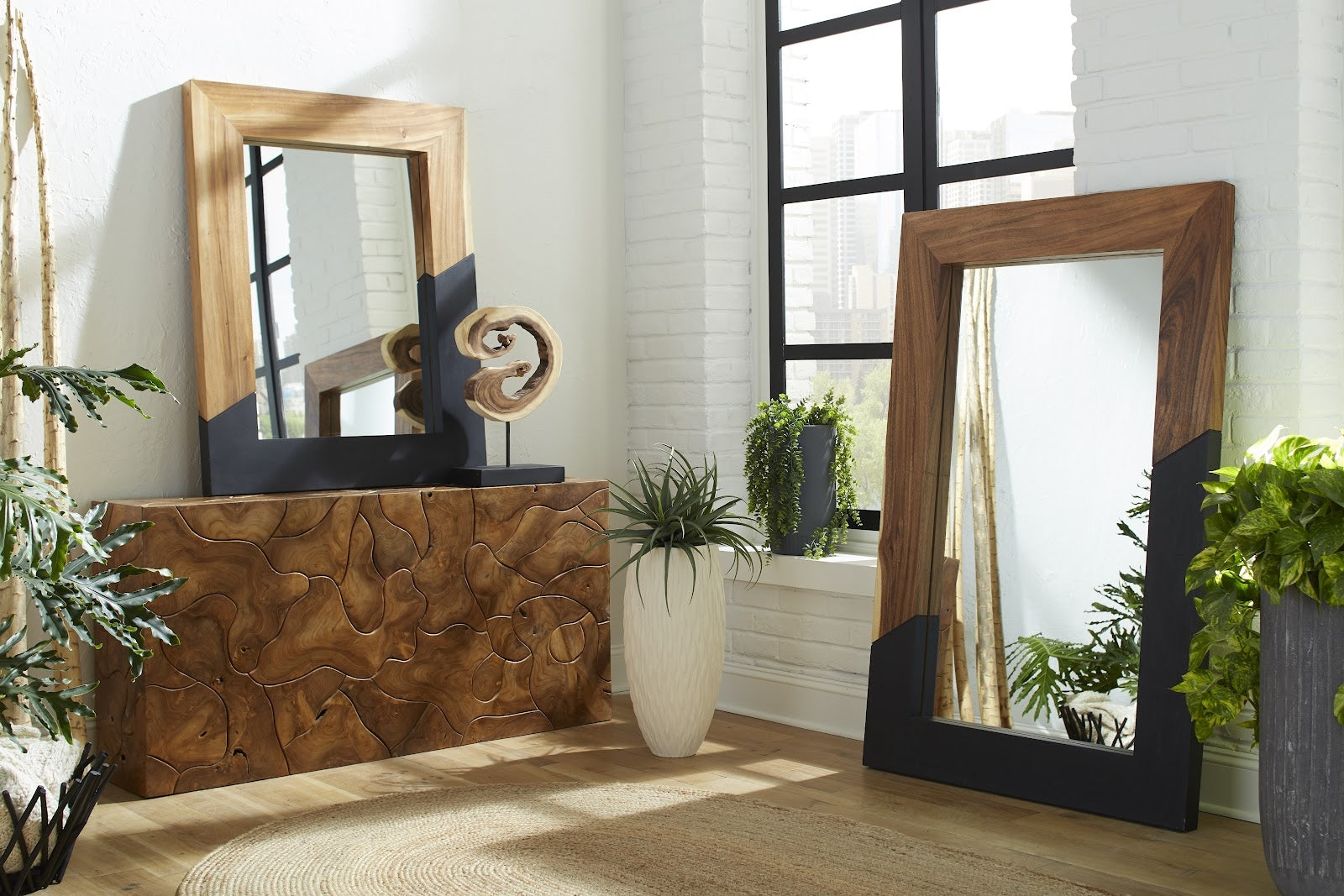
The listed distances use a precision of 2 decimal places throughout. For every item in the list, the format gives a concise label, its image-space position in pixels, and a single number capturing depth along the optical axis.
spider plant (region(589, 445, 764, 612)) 4.00
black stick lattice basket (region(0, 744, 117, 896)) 2.85
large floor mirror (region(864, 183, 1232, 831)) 3.37
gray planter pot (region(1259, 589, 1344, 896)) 2.72
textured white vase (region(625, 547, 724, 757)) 3.99
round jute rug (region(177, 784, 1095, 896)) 2.94
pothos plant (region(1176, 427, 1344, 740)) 2.70
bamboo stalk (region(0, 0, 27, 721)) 3.67
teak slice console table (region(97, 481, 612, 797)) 3.69
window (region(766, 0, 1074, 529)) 4.20
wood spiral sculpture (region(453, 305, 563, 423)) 4.26
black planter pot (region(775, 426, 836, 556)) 4.41
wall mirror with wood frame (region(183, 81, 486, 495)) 3.97
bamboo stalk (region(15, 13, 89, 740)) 3.70
